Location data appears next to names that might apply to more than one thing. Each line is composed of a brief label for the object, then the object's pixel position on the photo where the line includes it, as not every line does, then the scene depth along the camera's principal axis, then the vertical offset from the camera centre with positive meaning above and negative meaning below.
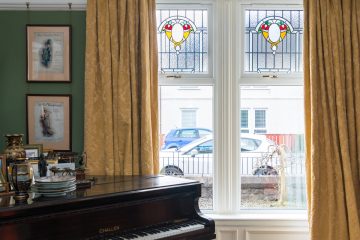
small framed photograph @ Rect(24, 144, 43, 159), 2.35 -0.12
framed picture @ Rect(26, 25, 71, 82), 2.68 +0.64
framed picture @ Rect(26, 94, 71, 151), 2.66 +0.09
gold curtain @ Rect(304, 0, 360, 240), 2.55 +0.14
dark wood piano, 1.57 -0.43
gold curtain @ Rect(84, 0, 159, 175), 2.54 +0.31
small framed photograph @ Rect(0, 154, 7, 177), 1.79 -0.17
